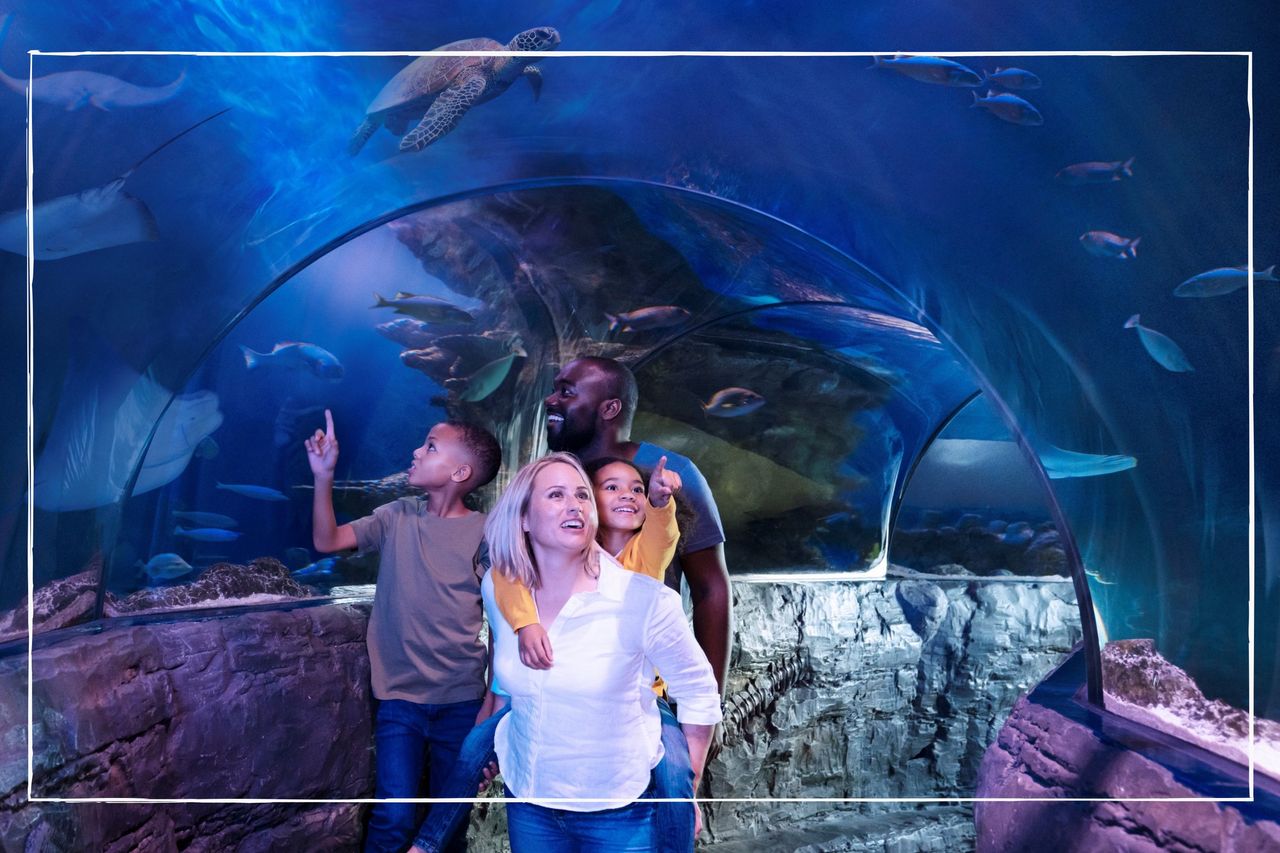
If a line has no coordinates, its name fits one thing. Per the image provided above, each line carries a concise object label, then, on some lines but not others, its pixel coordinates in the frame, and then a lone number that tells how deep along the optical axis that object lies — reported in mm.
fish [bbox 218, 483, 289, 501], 4176
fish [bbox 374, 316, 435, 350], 4227
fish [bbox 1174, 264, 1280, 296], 3525
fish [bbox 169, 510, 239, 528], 4235
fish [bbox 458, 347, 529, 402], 4285
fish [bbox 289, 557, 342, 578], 4188
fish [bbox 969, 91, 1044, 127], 3670
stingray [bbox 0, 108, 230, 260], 3809
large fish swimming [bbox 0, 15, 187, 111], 3756
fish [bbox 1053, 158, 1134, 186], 3654
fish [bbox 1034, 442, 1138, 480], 3803
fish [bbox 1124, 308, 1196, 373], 3648
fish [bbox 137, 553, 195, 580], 4273
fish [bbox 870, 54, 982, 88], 3611
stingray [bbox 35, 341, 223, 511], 4004
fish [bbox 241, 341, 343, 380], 4164
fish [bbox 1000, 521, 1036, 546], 5730
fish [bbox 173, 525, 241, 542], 4219
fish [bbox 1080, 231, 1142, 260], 3689
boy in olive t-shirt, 3730
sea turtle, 3770
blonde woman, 2941
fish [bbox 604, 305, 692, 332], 4430
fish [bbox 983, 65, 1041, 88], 3652
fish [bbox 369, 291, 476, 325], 4176
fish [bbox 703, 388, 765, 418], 4992
